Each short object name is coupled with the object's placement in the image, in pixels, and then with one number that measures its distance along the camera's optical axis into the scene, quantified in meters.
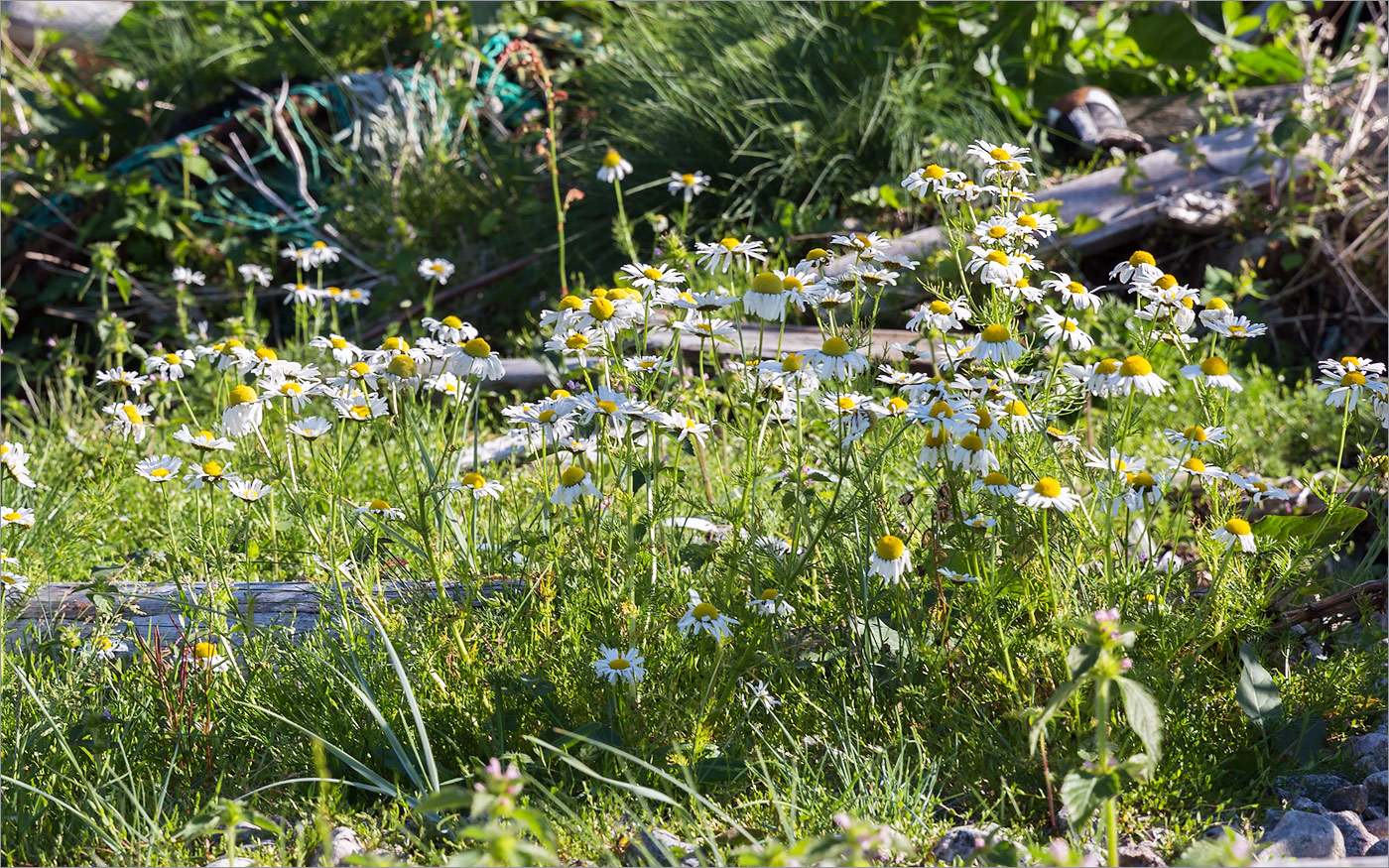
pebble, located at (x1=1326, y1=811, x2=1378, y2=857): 3.21
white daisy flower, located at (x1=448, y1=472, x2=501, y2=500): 3.32
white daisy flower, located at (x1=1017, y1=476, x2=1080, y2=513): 3.18
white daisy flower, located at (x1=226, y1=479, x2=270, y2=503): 3.34
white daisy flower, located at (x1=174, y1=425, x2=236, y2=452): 3.30
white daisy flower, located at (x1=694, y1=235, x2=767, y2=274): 3.33
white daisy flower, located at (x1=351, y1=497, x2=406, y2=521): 3.35
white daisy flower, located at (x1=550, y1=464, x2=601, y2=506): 3.23
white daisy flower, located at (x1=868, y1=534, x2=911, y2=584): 3.18
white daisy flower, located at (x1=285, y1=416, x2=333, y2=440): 3.32
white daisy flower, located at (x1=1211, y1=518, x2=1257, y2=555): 3.23
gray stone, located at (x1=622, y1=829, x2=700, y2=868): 3.17
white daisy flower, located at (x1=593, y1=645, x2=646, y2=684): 3.21
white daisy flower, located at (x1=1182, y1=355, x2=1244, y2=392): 3.21
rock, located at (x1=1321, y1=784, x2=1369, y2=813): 3.26
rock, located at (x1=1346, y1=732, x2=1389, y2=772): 3.30
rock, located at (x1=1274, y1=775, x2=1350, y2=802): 3.27
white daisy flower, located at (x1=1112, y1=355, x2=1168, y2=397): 3.17
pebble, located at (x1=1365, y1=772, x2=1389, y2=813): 3.26
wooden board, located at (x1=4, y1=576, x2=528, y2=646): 3.34
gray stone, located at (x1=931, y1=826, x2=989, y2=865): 3.19
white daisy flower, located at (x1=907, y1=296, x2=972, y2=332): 3.27
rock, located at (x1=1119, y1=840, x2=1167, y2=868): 3.19
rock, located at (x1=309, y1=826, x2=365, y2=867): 3.19
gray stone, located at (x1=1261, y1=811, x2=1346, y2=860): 3.20
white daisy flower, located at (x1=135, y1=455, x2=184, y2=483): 3.34
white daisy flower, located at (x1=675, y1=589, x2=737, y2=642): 3.21
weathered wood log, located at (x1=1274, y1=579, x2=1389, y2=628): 3.34
